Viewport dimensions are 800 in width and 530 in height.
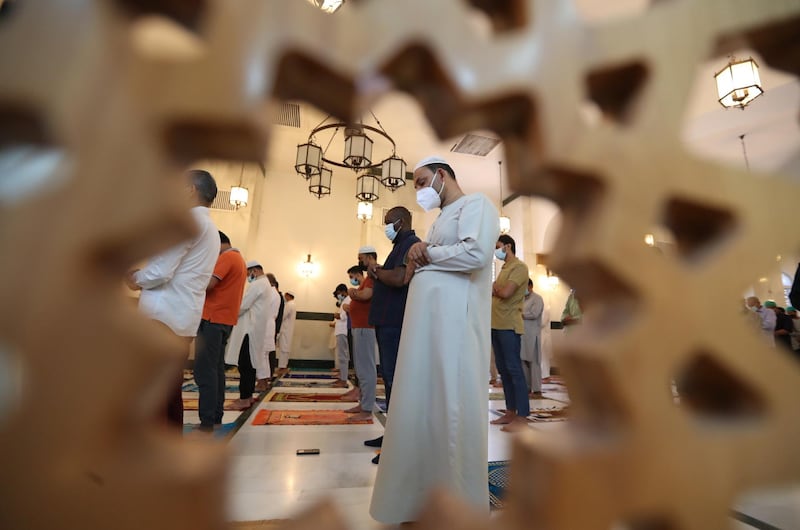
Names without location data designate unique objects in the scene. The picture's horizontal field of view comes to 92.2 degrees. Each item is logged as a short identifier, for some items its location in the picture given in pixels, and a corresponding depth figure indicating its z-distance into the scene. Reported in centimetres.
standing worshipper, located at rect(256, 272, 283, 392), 311
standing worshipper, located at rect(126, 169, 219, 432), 118
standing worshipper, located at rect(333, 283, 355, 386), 409
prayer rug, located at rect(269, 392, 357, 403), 299
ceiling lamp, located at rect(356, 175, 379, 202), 416
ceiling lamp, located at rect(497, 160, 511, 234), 546
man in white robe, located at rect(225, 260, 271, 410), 261
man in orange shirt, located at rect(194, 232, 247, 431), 172
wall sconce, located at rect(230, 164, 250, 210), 493
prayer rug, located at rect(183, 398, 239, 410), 244
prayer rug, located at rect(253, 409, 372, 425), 212
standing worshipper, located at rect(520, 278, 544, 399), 325
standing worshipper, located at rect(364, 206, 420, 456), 167
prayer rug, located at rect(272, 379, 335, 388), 394
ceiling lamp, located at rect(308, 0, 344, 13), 223
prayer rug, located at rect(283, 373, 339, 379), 488
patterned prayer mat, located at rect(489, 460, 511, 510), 111
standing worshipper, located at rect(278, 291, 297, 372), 486
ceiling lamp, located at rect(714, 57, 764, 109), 280
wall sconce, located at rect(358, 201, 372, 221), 529
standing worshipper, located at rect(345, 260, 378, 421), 236
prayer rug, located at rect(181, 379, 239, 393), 331
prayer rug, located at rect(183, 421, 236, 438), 174
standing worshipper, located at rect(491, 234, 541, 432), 204
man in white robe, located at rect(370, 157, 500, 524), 91
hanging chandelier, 345
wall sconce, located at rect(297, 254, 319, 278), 616
